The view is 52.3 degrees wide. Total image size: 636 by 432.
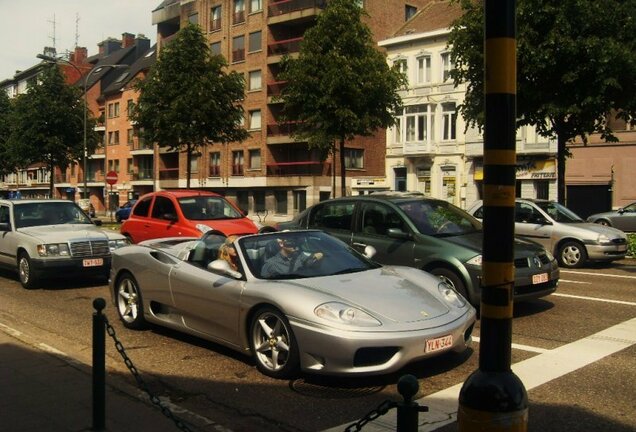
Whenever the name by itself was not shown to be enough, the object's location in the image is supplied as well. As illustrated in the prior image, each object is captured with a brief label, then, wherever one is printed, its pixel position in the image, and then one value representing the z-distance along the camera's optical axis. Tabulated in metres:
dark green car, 8.30
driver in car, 6.29
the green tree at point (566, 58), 16.80
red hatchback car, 13.20
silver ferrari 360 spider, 5.24
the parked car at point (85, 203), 33.08
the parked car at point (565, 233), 14.05
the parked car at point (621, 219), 24.03
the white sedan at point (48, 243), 11.21
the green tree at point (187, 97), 26.83
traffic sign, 33.16
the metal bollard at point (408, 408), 2.66
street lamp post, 34.58
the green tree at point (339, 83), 25.03
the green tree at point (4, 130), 44.19
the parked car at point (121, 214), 42.69
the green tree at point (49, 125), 34.66
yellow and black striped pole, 3.04
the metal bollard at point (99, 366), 4.36
